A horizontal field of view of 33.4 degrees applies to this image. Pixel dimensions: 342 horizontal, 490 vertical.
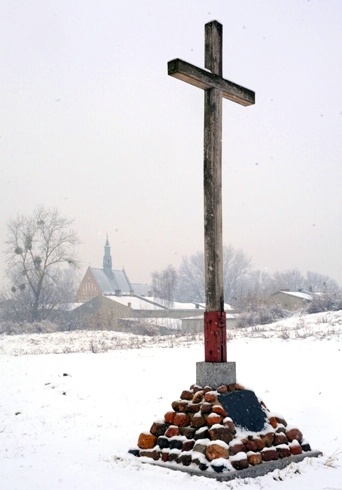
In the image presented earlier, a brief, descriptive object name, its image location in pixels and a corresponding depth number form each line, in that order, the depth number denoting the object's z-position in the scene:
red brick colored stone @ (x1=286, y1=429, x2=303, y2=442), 6.58
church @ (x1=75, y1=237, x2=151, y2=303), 96.69
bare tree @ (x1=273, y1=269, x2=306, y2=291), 102.03
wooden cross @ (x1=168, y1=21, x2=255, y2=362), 6.54
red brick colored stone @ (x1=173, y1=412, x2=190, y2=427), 6.21
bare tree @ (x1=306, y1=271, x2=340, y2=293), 113.13
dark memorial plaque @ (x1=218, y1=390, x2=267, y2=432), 6.10
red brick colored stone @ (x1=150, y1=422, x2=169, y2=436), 6.41
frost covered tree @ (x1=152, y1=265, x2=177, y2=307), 78.75
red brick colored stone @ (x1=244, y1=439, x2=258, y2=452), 5.81
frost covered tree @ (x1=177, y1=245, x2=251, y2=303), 88.86
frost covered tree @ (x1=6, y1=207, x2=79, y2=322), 50.03
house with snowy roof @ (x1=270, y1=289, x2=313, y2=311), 61.38
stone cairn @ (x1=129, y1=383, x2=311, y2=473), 5.59
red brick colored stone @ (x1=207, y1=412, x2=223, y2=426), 5.82
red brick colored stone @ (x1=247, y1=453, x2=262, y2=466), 5.70
